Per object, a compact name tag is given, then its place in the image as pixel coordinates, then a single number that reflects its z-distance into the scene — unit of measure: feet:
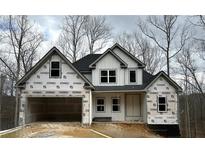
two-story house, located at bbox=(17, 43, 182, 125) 34.37
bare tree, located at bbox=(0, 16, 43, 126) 48.37
